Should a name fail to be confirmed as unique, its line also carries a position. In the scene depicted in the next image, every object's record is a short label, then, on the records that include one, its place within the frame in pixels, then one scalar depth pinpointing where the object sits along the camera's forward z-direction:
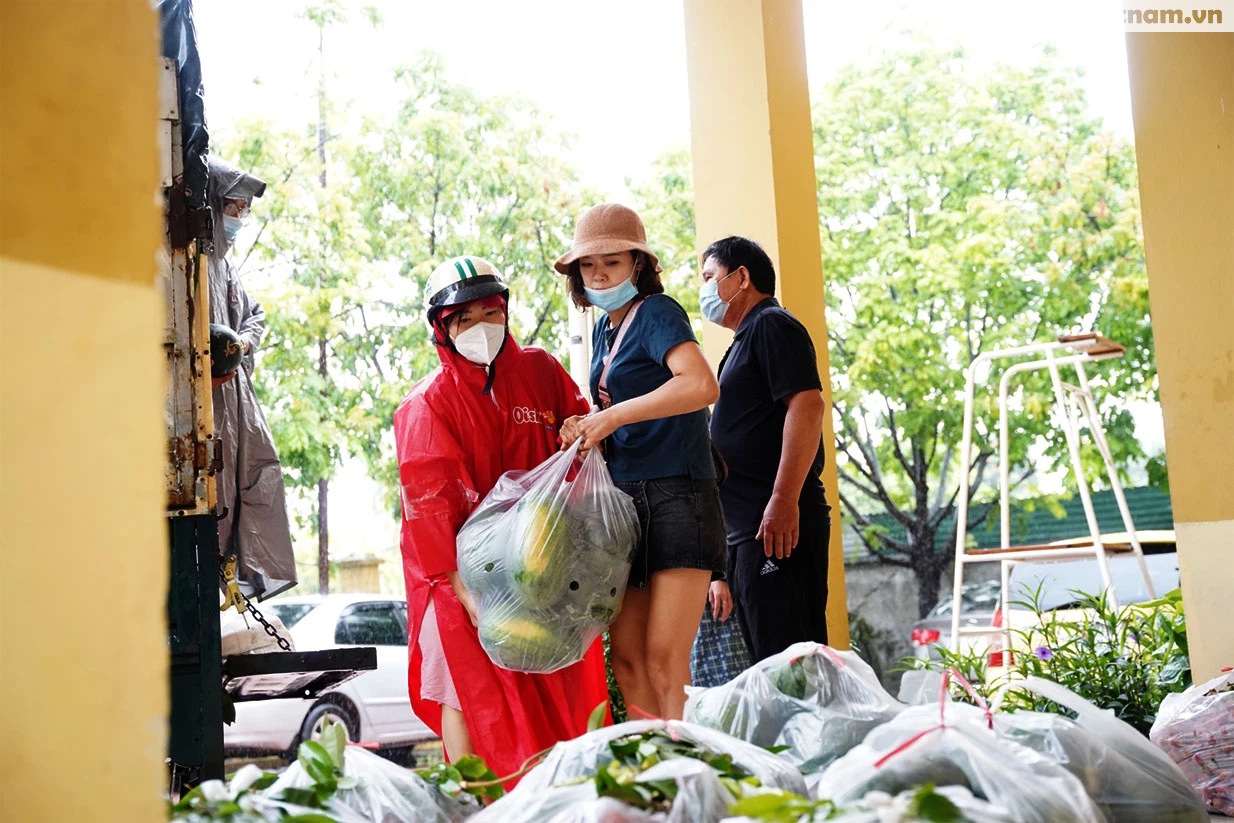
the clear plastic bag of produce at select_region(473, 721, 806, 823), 1.83
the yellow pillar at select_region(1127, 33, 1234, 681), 4.61
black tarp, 3.58
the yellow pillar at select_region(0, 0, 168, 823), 1.45
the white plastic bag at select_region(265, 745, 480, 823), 2.09
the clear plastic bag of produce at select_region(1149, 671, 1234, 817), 3.75
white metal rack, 6.65
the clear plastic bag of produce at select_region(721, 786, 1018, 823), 1.66
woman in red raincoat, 3.37
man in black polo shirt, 3.90
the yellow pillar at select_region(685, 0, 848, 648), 5.54
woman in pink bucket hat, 3.38
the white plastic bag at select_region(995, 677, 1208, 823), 2.22
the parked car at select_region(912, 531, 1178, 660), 10.11
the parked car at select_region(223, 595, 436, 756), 10.65
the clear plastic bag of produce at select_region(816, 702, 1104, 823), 1.82
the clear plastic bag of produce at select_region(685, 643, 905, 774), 2.55
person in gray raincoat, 4.64
